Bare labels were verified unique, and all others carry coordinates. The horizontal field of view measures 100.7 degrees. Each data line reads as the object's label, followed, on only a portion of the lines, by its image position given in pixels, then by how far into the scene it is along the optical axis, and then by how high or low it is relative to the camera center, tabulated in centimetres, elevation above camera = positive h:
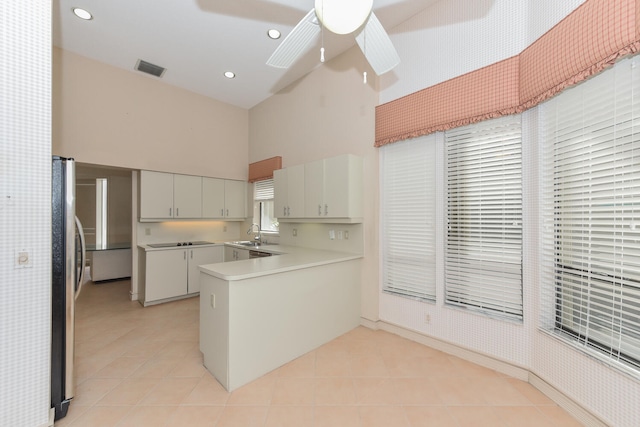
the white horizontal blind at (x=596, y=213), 151 +2
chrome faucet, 465 -41
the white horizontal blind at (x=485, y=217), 221 -2
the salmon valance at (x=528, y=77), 150 +105
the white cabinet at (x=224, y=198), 470 +29
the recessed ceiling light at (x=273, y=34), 295 +205
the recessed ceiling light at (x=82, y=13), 271 +209
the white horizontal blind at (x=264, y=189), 485 +47
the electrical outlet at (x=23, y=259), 155 -27
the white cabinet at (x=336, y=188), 304 +31
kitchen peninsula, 205 -86
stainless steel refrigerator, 173 -46
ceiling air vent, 367 +209
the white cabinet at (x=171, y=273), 387 -90
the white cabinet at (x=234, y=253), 407 -64
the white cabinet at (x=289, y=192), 354 +32
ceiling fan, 136 +118
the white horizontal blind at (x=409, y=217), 273 -2
